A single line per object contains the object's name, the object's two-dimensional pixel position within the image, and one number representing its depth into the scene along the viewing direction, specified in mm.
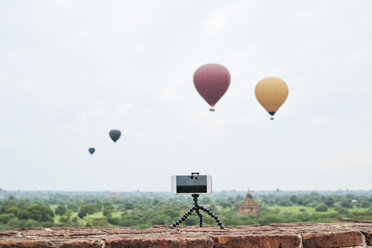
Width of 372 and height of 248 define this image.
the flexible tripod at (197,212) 2319
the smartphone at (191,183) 2295
